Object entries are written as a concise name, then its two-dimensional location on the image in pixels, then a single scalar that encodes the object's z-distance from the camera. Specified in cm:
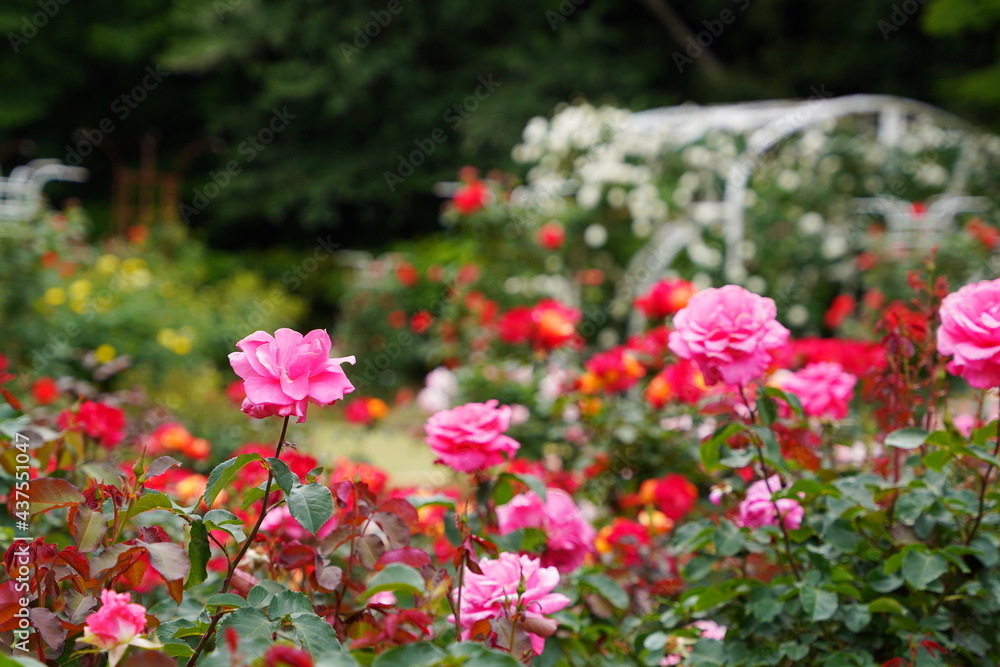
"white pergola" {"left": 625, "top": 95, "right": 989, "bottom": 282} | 722
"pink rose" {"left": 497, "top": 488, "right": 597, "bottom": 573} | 231
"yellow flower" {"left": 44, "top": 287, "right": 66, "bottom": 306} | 637
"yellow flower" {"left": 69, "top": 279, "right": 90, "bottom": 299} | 662
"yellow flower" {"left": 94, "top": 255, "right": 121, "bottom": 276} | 796
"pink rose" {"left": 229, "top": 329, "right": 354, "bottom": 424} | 190
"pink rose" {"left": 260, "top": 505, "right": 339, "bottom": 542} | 217
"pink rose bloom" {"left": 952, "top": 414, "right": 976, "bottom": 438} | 237
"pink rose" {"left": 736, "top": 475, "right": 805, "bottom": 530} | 222
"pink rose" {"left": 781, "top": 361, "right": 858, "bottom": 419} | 234
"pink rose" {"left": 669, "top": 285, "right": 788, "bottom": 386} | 210
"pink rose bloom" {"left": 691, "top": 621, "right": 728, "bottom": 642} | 223
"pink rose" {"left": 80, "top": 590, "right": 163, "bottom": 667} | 182
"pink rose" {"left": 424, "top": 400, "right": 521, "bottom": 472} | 215
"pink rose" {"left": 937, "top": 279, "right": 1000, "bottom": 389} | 205
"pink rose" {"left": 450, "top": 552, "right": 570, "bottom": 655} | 196
